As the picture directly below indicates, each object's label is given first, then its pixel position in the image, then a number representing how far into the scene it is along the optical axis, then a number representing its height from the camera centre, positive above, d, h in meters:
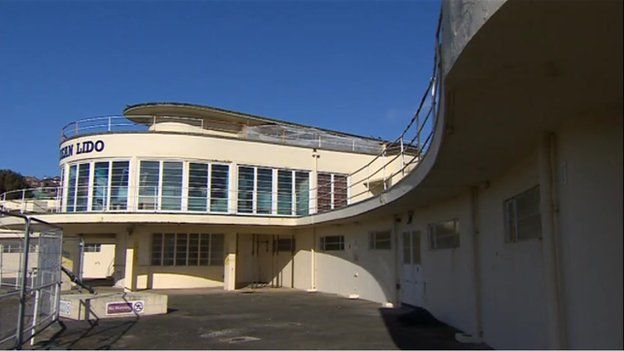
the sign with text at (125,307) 14.38 -1.15
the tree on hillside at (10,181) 70.00 +9.91
